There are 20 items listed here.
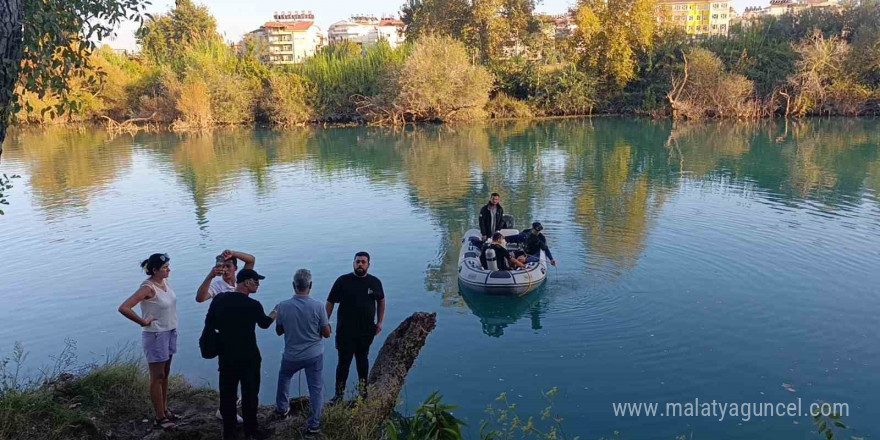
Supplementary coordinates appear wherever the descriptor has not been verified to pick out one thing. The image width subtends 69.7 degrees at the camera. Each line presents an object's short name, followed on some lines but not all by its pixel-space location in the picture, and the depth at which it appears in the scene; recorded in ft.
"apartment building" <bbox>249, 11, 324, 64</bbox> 341.62
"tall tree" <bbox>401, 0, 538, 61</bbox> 169.89
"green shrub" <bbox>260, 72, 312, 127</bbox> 166.30
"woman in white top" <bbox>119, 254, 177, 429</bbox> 17.40
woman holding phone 18.85
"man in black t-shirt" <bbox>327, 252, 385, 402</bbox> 20.31
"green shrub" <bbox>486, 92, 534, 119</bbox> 168.04
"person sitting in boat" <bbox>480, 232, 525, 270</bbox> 36.65
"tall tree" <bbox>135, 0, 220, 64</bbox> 221.46
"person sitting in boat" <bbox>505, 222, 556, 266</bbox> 38.34
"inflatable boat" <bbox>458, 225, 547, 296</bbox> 35.40
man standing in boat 40.68
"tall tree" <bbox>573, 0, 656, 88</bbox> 157.89
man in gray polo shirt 17.99
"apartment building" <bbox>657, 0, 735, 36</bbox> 405.39
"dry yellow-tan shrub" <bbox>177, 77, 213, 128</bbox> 160.66
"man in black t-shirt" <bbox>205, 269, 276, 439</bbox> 16.62
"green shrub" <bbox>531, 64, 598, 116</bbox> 163.53
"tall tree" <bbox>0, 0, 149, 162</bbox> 14.10
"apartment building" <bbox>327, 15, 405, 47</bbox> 435.53
